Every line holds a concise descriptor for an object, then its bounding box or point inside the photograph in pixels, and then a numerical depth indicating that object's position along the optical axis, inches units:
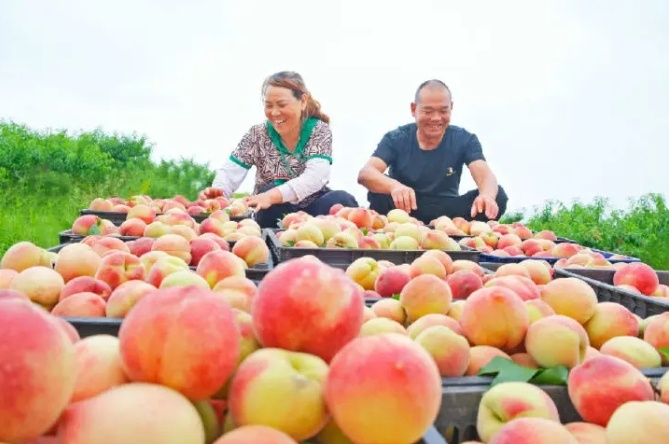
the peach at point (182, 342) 27.2
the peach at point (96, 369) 28.1
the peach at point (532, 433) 29.9
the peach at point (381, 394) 26.7
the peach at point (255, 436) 25.0
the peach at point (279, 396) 27.3
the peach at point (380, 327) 43.9
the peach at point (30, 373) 23.4
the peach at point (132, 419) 23.6
